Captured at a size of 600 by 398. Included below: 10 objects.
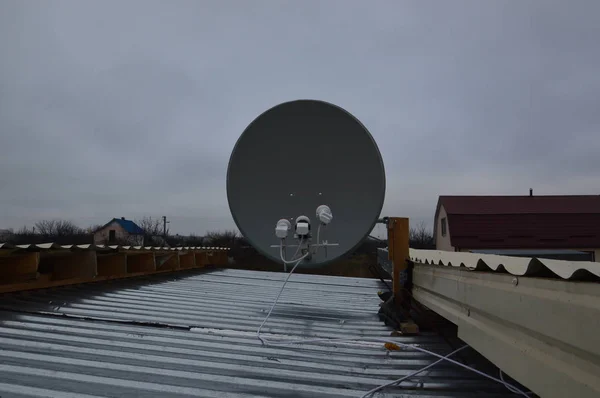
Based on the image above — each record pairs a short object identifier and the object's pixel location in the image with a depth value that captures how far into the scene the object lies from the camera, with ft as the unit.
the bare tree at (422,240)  95.57
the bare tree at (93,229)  187.94
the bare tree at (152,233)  156.04
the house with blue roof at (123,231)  168.04
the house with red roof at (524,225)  63.16
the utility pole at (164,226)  172.30
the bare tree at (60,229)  187.38
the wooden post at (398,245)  16.20
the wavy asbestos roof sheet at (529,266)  5.16
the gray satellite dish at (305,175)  15.93
